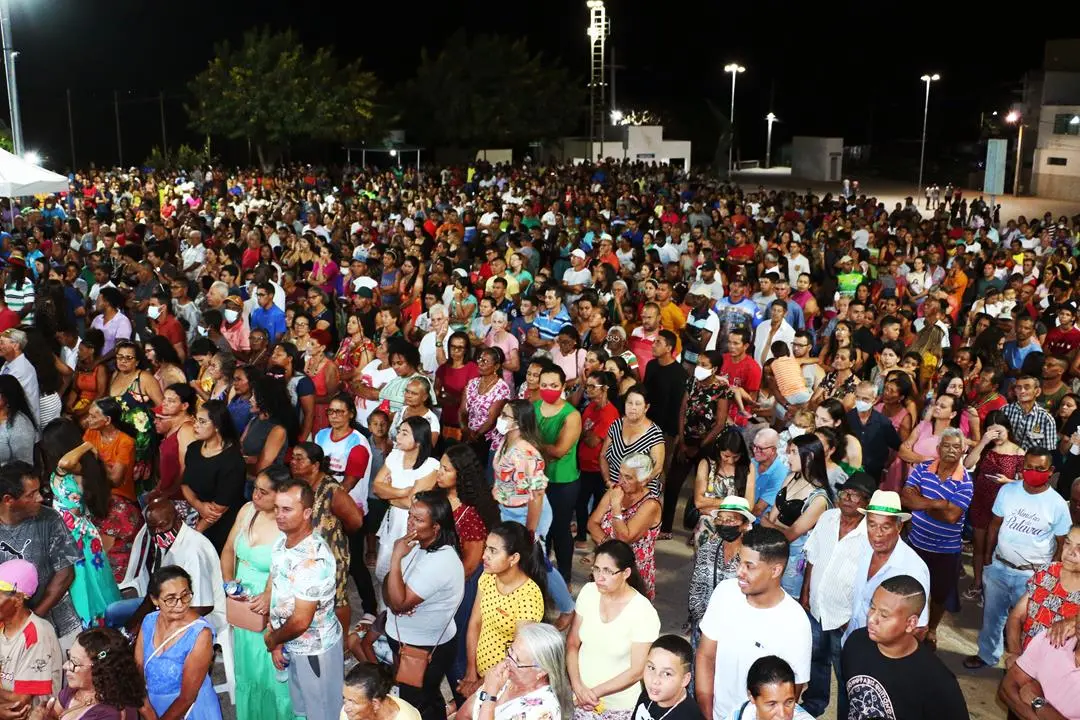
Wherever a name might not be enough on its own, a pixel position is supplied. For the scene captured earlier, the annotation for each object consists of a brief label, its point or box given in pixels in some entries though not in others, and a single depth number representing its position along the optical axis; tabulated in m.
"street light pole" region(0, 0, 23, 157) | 13.62
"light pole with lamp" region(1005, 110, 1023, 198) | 43.16
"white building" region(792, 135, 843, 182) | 50.00
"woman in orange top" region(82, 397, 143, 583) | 6.09
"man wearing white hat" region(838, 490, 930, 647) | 4.98
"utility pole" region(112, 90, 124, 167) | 47.41
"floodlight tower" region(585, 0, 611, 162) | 33.62
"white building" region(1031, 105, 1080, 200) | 40.06
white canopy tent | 9.84
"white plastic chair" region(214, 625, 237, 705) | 5.42
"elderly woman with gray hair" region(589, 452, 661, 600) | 5.89
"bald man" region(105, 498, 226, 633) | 5.28
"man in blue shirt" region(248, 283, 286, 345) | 9.79
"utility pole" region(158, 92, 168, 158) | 49.34
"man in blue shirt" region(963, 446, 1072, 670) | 5.85
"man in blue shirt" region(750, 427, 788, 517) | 6.14
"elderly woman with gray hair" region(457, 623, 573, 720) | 4.02
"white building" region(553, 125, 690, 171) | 45.40
